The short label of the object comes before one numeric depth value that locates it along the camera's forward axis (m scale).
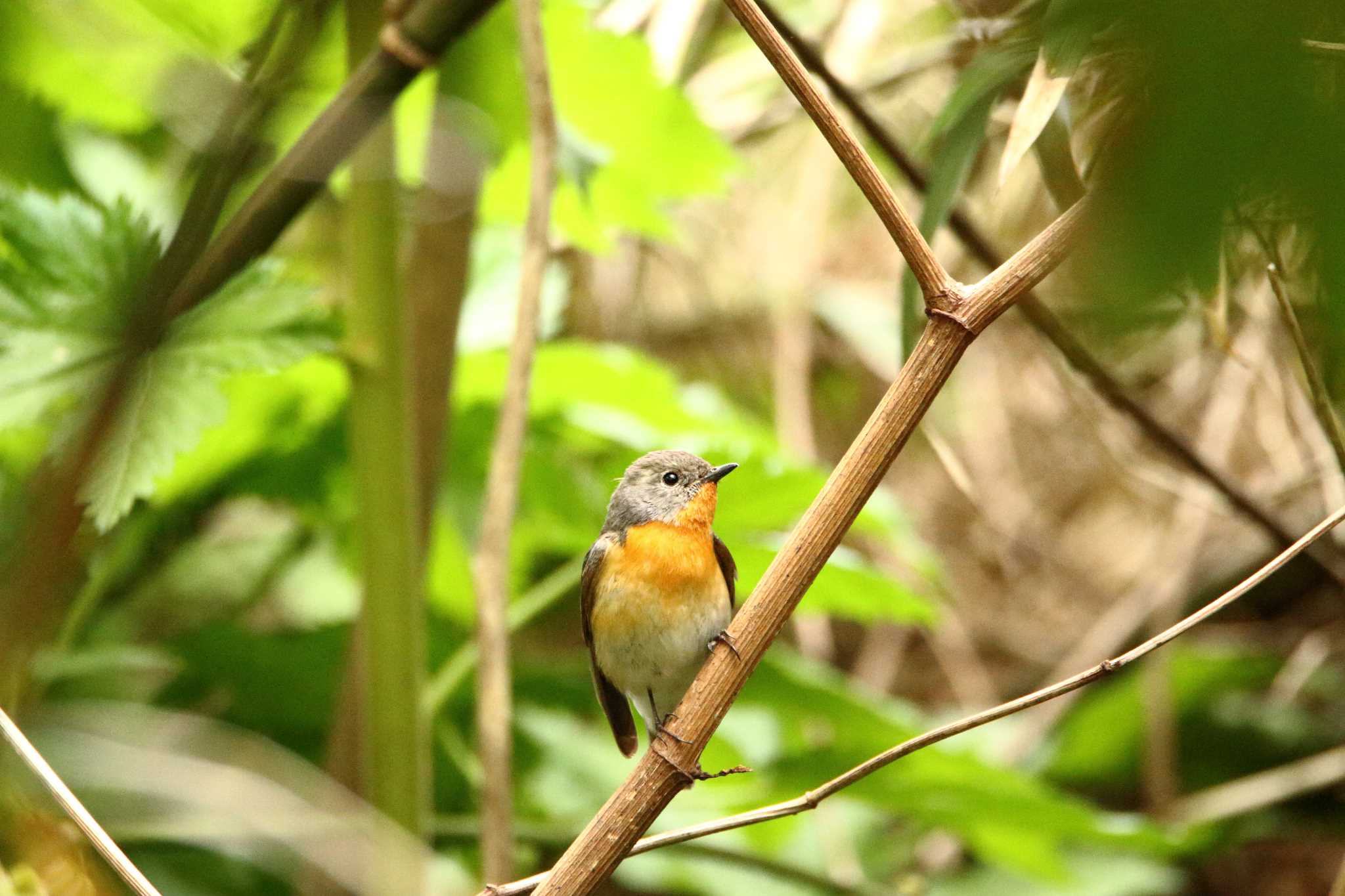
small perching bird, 4.94
